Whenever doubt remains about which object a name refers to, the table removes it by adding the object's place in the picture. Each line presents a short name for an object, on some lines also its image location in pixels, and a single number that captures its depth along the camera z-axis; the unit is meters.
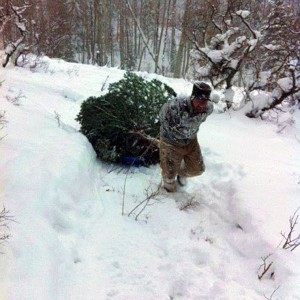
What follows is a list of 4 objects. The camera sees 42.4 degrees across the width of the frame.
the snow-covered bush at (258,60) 8.18
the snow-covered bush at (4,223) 2.54
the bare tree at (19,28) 9.44
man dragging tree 4.07
